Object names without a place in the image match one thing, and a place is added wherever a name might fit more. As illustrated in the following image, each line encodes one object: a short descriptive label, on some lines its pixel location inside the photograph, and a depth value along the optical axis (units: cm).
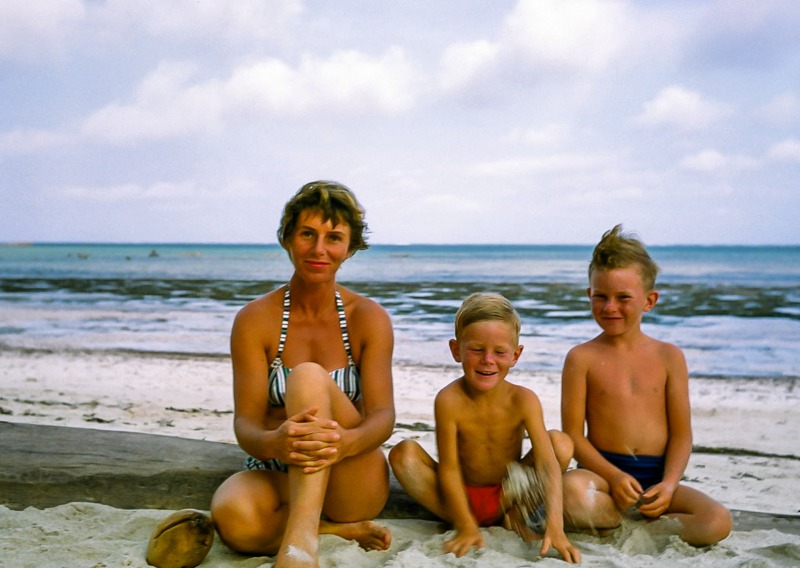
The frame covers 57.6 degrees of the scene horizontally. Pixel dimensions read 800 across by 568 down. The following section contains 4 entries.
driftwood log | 325
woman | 258
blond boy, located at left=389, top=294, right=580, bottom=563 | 286
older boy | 307
